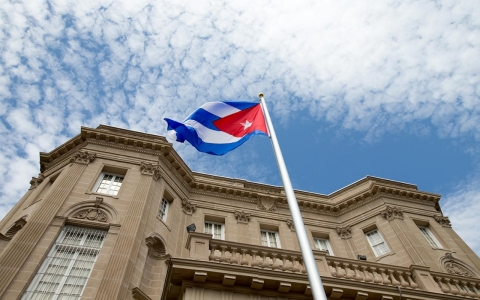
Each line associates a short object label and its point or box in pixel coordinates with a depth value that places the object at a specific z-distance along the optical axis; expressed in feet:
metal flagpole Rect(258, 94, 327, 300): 21.08
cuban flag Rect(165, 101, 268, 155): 39.99
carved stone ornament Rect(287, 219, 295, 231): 71.32
